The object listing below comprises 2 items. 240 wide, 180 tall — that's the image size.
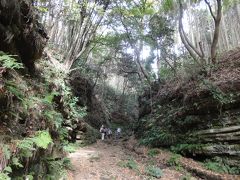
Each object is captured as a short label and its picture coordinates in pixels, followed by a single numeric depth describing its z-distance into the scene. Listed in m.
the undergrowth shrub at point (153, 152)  8.47
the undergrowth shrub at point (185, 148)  7.32
